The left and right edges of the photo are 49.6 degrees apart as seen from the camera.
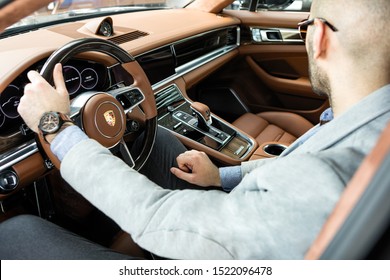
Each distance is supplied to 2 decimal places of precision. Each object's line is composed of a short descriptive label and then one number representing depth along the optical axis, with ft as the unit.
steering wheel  4.17
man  2.36
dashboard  4.13
